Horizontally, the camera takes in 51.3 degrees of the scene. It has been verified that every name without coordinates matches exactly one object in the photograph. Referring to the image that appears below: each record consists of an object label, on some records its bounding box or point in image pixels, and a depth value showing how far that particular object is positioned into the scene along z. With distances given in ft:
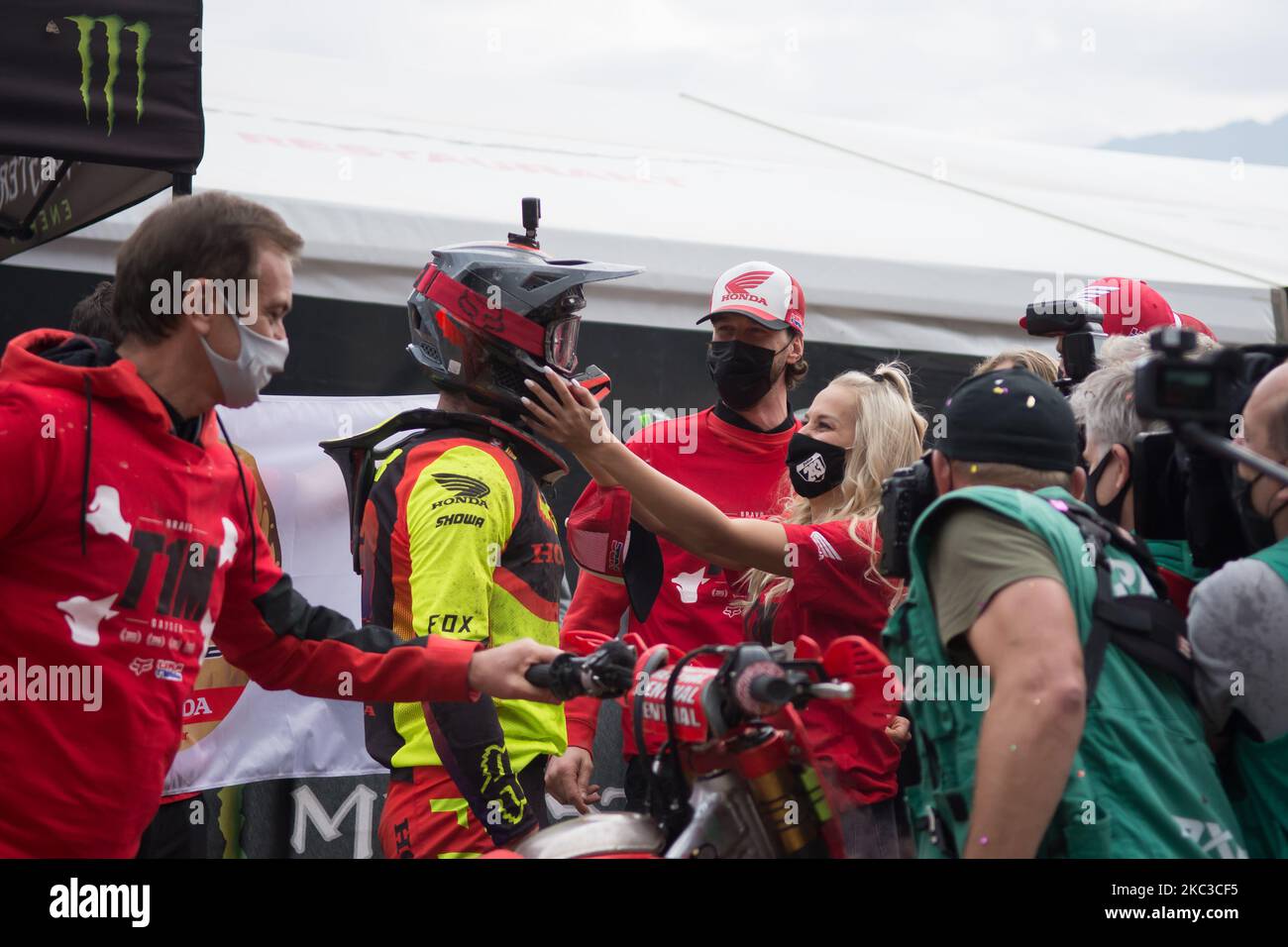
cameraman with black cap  6.30
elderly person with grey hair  8.66
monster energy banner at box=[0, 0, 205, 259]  10.27
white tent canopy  18.17
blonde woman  9.93
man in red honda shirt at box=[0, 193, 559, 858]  6.79
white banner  14.83
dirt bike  6.81
